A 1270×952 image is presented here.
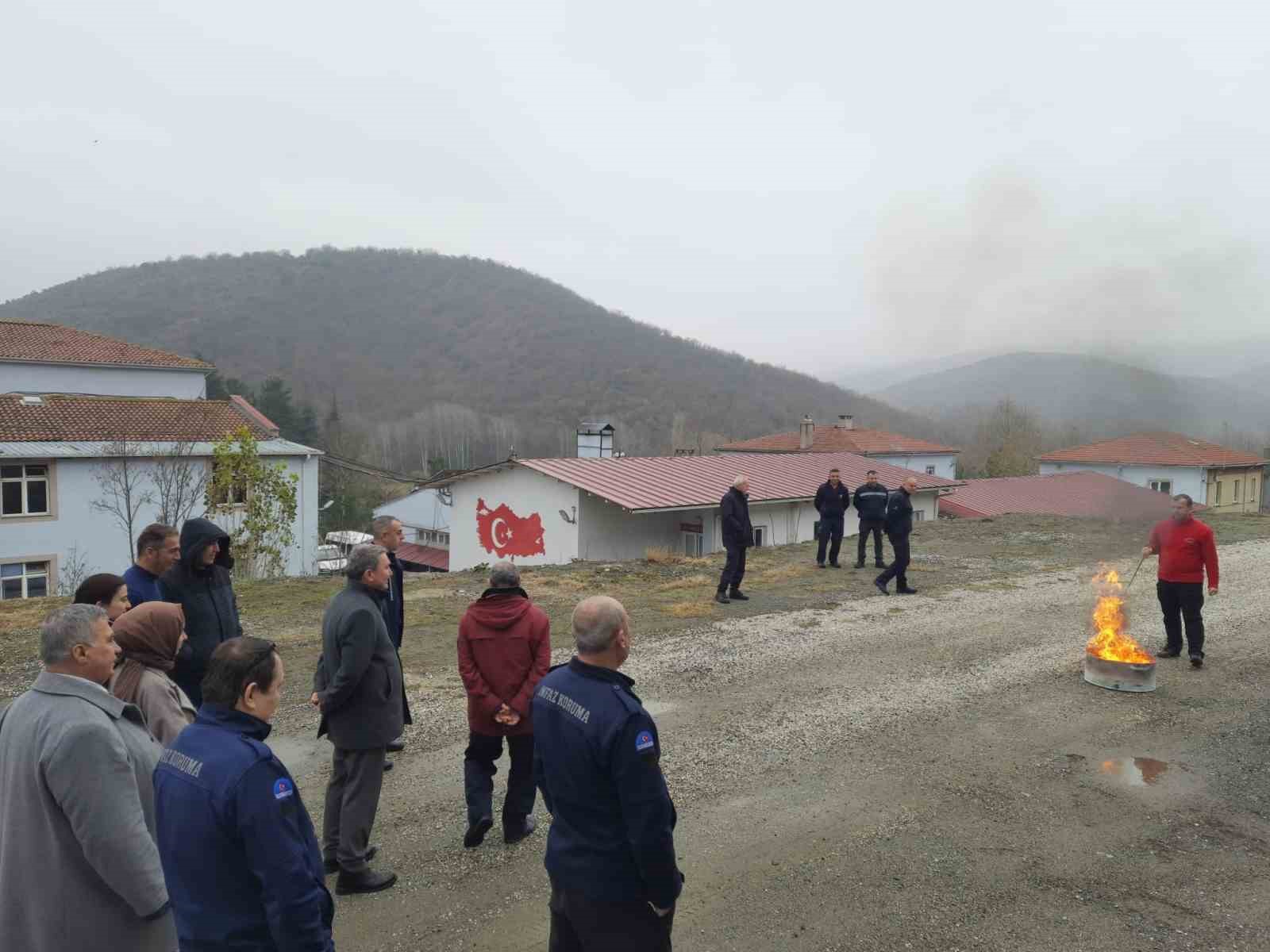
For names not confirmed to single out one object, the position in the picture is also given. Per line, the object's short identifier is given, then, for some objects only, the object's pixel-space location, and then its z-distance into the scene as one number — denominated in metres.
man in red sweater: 8.34
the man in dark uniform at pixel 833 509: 15.27
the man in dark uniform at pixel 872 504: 14.41
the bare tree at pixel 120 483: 27.97
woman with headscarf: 3.42
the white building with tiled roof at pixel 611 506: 22.05
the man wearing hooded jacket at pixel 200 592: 4.93
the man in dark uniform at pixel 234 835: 2.38
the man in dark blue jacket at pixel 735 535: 11.94
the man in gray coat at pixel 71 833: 2.58
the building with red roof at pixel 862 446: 52.33
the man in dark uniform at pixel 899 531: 12.39
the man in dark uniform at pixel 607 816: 2.72
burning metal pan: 7.80
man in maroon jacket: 4.68
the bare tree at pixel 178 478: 24.95
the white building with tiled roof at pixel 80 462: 27.53
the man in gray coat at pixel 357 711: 4.32
